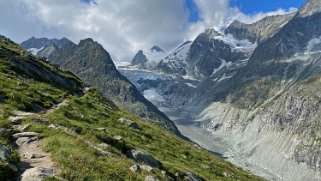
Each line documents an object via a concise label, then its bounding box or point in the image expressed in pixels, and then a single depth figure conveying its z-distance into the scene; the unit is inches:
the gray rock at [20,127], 1158.2
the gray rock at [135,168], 1016.9
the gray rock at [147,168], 1082.8
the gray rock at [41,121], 1285.7
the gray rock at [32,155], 988.6
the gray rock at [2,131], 1085.8
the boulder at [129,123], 2166.1
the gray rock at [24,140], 1084.5
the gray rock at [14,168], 835.0
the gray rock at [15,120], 1216.4
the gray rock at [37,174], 816.3
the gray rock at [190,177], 1327.0
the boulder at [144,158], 1255.5
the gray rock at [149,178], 997.0
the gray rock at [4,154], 846.7
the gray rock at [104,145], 1172.4
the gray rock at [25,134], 1109.7
